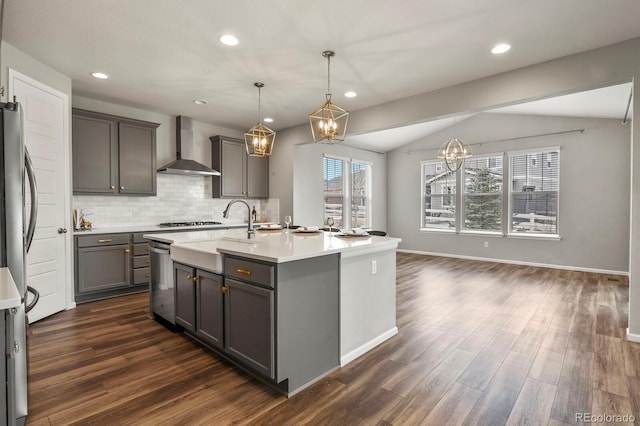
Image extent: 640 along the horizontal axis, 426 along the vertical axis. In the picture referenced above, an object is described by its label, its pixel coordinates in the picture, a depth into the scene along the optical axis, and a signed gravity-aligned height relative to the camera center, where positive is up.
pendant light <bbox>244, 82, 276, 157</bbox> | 3.64 +0.77
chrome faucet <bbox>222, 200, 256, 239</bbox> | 3.01 -0.19
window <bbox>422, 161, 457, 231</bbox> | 7.87 +0.35
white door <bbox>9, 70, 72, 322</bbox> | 3.34 +0.23
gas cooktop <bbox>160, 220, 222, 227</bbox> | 5.12 -0.22
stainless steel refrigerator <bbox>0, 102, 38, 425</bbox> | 1.54 +0.03
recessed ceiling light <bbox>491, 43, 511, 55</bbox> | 3.08 +1.56
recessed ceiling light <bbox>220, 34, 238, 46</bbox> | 2.91 +1.55
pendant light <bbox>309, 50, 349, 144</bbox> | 2.84 +0.76
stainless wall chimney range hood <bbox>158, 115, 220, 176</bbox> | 5.23 +1.00
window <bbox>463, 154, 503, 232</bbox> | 7.14 +0.38
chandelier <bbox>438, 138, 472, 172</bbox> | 5.93 +1.08
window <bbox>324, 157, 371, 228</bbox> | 7.43 +0.44
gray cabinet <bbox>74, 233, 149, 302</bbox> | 4.03 -0.72
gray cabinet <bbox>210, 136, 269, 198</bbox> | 5.85 +0.75
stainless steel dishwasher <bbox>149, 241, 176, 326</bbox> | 3.12 -0.75
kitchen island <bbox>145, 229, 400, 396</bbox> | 2.10 -0.66
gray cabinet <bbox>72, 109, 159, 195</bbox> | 4.23 +0.77
